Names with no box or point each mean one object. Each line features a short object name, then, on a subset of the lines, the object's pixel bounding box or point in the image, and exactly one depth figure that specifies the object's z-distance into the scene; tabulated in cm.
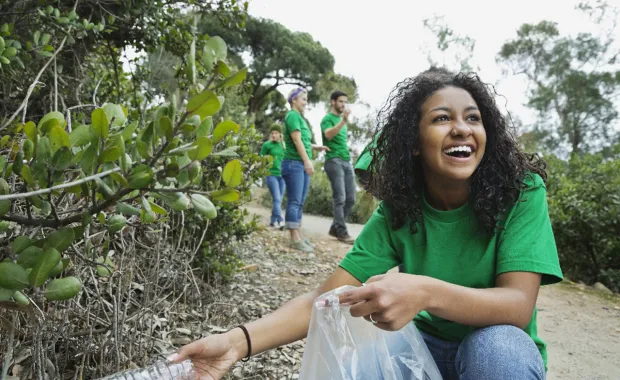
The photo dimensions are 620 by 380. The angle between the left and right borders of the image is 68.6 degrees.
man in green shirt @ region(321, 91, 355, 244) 513
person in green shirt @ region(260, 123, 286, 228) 590
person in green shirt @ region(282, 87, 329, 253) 474
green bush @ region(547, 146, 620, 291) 462
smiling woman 120
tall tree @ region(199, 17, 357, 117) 1880
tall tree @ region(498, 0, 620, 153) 1964
